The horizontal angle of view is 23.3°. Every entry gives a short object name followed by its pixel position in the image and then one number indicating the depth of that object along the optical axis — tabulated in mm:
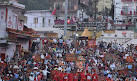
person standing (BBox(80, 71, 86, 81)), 28277
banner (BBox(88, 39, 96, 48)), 35944
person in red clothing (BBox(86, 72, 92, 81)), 28484
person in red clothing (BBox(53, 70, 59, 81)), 27375
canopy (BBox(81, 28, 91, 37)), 37344
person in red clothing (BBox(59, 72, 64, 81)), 27469
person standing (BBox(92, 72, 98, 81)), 28514
